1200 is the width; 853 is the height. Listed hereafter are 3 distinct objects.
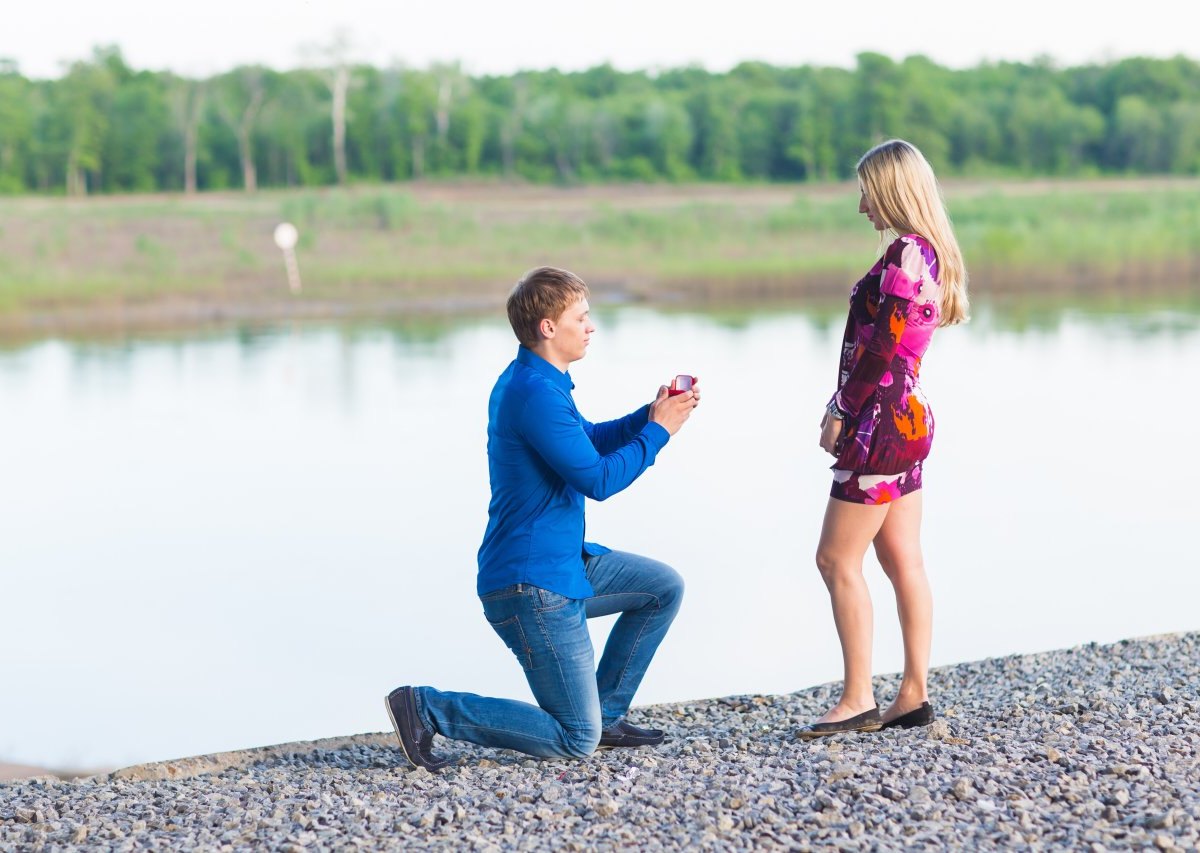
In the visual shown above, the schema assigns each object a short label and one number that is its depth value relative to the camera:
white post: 51.86
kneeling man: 7.00
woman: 7.23
